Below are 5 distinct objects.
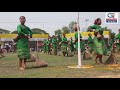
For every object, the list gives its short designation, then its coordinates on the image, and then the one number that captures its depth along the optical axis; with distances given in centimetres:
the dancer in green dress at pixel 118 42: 1905
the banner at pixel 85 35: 3508
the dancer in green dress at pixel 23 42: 1150
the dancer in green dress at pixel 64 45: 2230
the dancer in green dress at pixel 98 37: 1291
